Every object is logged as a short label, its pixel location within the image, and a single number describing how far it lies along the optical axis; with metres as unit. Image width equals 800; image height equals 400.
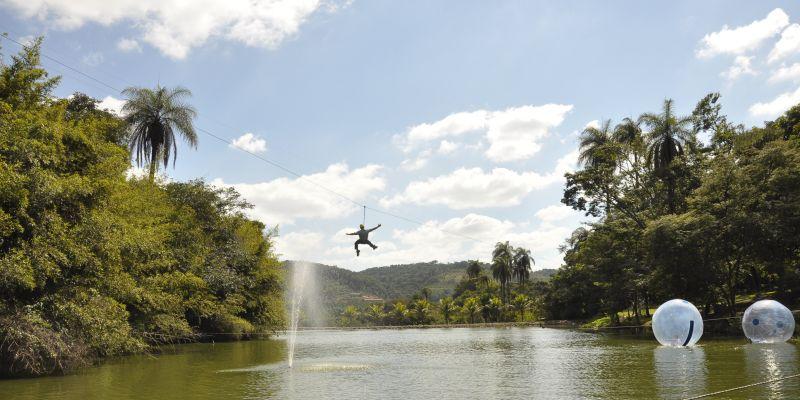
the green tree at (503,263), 114.06
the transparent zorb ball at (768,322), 26.11
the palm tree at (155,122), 40.97
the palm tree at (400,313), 107.25
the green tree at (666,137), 50.56
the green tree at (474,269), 128.75
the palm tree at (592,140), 62.33
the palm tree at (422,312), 106.44
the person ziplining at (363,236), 27.98
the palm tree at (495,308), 102.38
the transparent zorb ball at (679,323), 26.12
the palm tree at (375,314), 114.81
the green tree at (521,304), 100.62
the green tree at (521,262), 119.06
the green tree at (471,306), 103.14
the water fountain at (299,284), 38.84
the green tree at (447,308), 110.21
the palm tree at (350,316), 117.14
